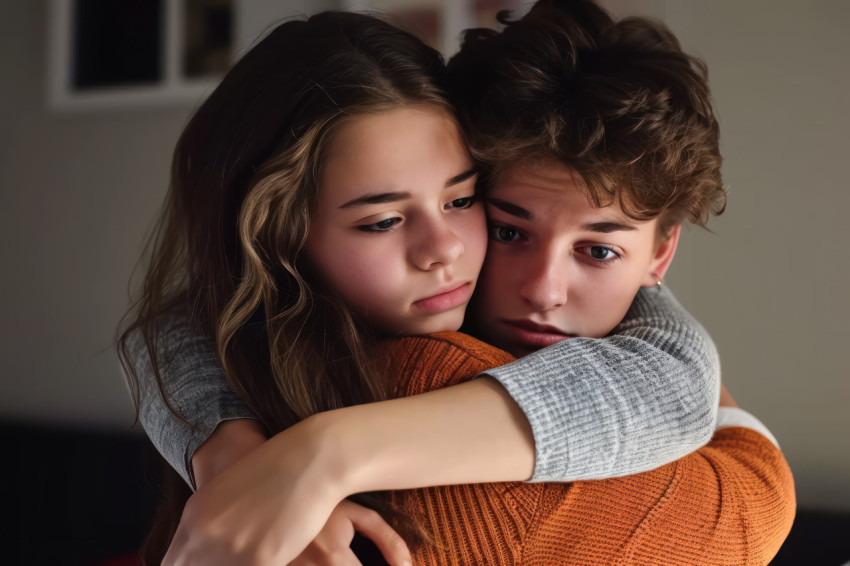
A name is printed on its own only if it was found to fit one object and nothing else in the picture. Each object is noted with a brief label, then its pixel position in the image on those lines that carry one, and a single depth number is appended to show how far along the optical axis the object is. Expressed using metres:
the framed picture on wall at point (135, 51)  2.21
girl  0.75
